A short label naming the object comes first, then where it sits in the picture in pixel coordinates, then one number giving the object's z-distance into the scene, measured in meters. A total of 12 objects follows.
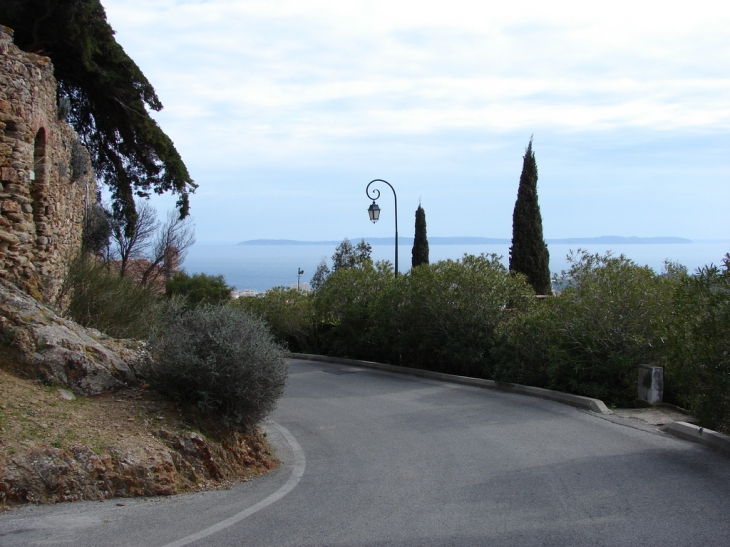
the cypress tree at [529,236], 28.48
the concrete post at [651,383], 11.72
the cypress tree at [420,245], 38.09
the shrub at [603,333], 12.84
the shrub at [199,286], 40.82
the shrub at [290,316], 25.17
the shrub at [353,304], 22.14
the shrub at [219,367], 8.20
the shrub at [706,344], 8.19
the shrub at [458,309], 17.38
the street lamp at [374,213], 22.91
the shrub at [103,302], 12.45
